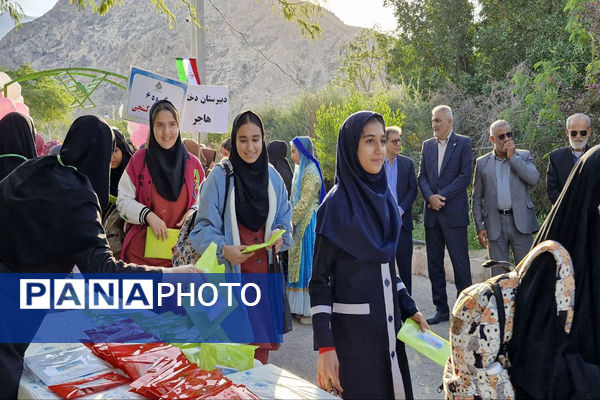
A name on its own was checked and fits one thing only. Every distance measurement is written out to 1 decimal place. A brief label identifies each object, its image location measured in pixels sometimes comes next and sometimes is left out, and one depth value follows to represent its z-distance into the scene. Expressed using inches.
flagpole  415.7
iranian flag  309.3
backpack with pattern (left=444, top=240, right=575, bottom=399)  58.1
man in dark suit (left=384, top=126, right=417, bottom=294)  233.1
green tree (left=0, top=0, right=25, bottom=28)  280.6
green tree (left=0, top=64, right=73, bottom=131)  727.1
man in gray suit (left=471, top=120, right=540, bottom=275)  210.4
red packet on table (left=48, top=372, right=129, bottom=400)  74.7
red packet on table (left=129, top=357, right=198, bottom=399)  72.5
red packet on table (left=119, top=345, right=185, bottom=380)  79.0
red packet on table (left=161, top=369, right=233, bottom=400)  70.7
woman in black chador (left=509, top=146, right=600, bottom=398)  57.4
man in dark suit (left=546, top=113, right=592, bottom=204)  199.9
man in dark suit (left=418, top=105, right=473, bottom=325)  218.8
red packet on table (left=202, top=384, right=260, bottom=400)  70.0
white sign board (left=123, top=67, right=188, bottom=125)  209.8
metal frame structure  226.5
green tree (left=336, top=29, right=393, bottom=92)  935.7
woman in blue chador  219.0
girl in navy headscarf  94.3
